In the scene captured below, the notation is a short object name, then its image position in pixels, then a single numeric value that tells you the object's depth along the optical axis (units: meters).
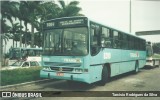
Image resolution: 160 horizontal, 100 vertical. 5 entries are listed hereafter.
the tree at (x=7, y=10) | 39.12
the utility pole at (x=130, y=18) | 28.23
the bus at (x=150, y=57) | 27.34
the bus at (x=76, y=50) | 11.41
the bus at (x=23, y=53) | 37.22
